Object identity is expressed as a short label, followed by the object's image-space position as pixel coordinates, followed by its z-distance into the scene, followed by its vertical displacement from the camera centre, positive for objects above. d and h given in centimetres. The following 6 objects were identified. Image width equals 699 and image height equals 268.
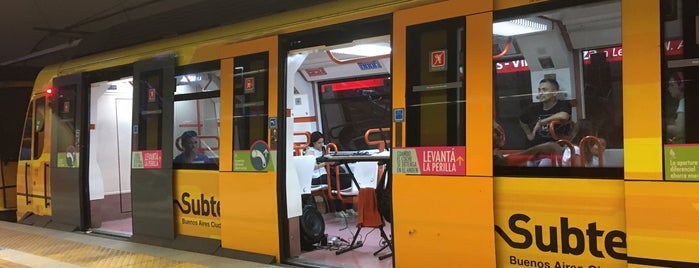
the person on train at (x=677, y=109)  262 +14
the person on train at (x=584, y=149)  303 -8
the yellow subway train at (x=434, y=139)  268 -1
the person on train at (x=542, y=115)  339 +15
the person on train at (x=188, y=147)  534 -7
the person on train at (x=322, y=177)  735 -59
